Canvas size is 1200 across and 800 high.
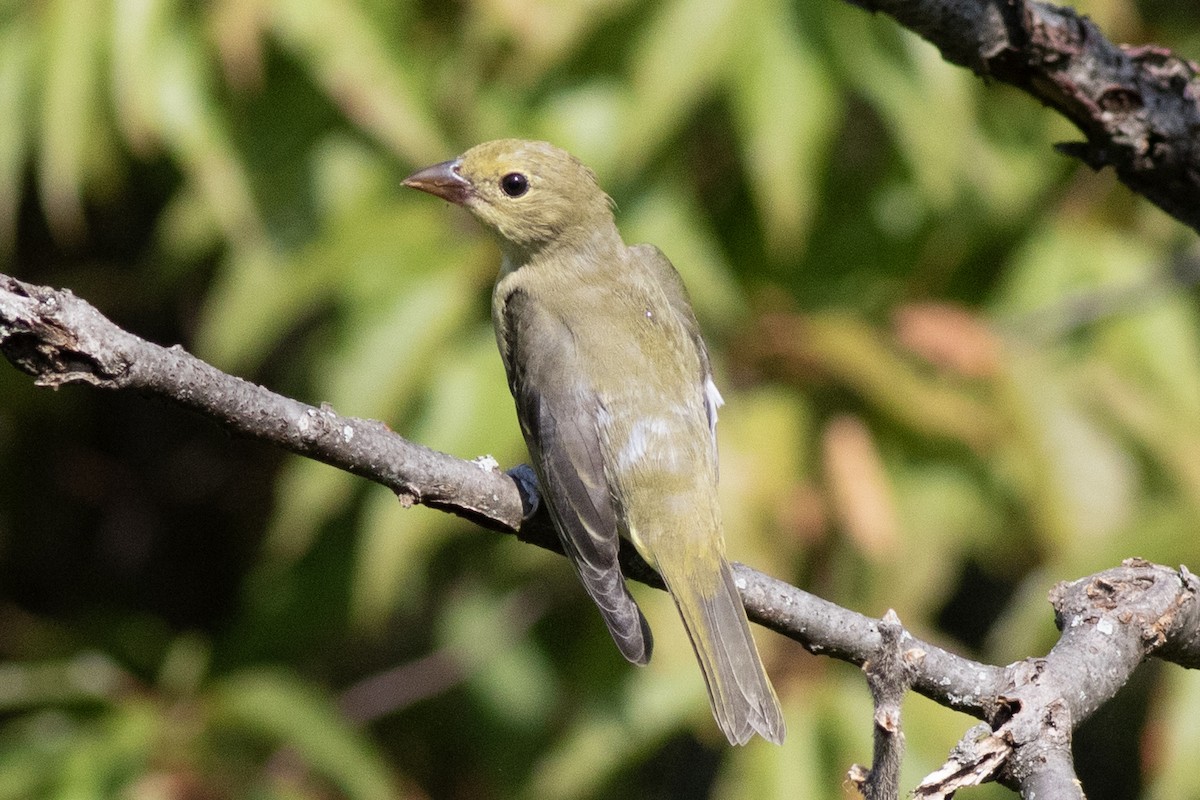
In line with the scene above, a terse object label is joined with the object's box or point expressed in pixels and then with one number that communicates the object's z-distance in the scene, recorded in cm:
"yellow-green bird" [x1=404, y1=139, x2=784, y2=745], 673
